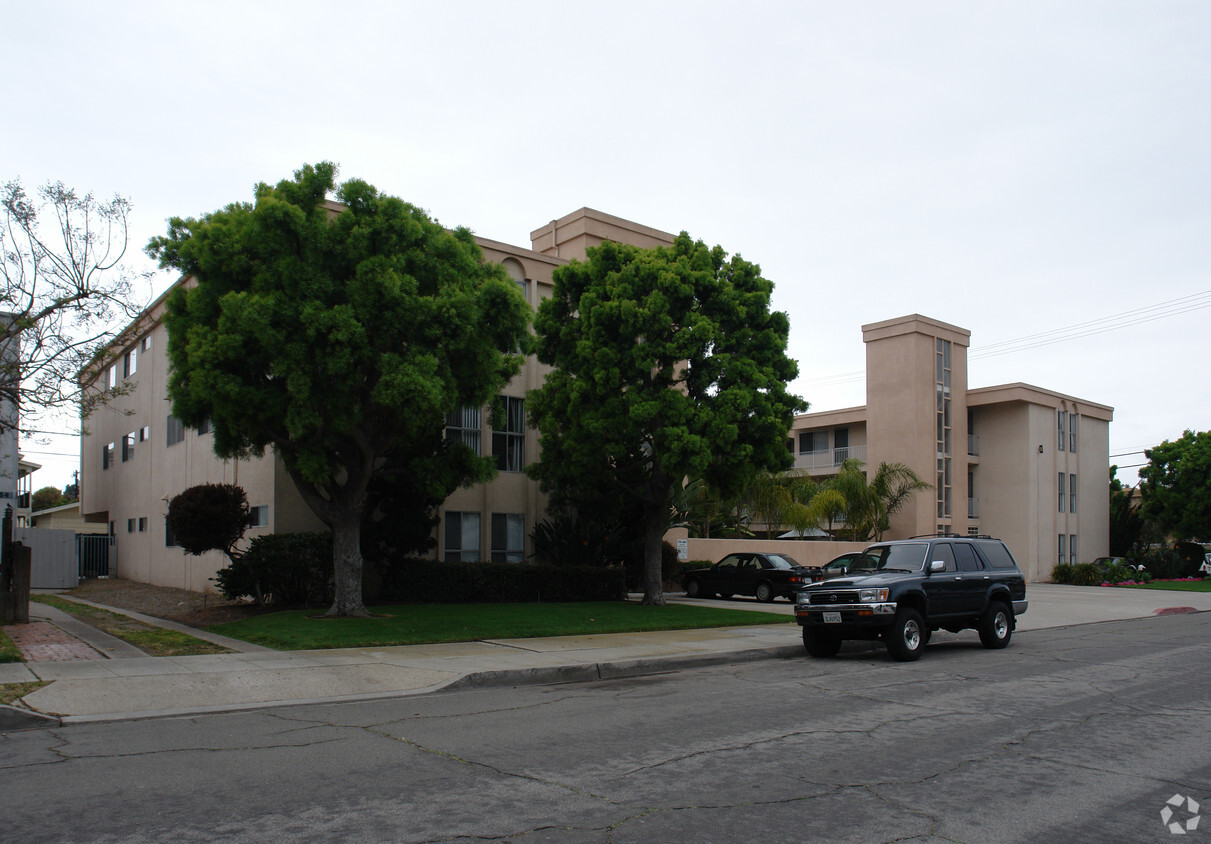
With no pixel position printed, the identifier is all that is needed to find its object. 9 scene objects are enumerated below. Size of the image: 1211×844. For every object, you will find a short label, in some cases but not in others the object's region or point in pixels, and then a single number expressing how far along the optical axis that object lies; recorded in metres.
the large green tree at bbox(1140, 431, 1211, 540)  48.72
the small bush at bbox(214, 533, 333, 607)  18.73
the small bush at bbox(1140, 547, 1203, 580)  45.72
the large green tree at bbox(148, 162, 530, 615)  15.16
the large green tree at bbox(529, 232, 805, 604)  20.31
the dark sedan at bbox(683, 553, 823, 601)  25.42
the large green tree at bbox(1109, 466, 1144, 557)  51.31
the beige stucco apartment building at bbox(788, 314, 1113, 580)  43.44
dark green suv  13.63
